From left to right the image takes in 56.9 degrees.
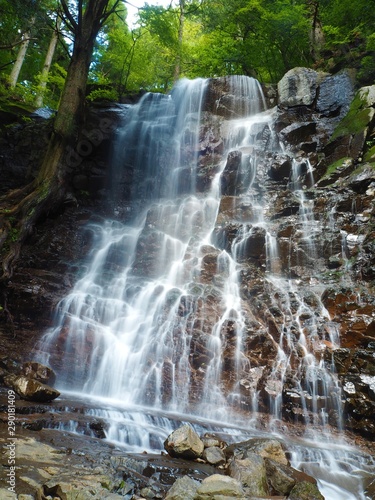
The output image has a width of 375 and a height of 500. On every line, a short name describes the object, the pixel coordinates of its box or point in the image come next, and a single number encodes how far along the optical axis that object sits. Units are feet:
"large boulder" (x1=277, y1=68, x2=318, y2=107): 53.31
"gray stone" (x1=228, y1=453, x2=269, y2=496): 13.05
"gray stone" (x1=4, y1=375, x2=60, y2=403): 18.15
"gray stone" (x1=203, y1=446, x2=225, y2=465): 15.37
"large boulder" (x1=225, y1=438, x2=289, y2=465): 16.05
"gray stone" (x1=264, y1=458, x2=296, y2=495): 13.53
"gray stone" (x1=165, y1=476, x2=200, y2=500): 11.04
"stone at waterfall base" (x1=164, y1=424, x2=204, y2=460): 15.43
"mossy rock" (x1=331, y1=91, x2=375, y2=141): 42.80
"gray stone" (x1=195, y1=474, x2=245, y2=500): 11.01
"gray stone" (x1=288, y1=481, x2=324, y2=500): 12.95
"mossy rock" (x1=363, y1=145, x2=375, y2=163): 40.16
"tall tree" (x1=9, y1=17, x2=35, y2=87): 50.14
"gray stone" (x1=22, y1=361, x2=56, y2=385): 21.58
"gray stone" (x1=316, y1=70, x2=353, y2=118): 50.60
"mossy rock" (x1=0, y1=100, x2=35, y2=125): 45.80
